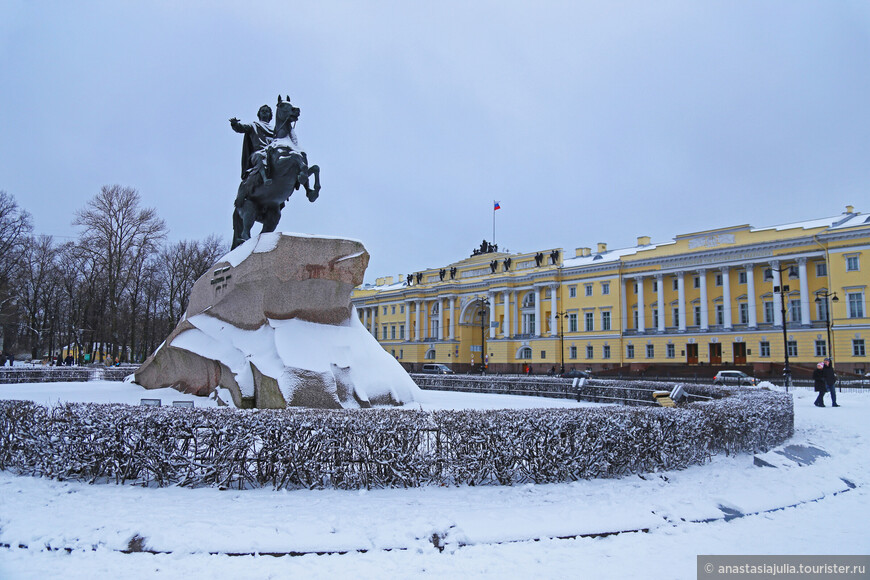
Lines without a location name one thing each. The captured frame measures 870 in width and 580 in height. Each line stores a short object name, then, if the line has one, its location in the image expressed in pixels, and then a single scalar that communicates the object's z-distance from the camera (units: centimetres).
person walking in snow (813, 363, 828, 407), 1959
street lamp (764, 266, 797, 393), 5162
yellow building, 4819
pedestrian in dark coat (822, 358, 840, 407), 1852
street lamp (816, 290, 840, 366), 4582
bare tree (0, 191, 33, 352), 3644
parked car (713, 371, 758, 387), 3345
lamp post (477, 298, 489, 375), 7021
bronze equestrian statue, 1479
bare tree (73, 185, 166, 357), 3947
